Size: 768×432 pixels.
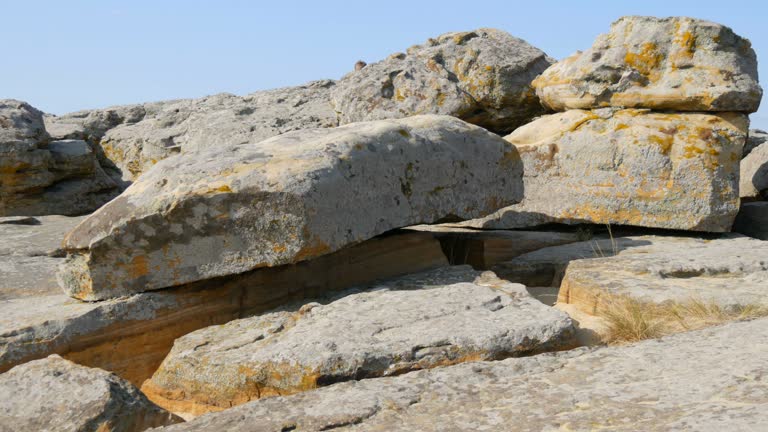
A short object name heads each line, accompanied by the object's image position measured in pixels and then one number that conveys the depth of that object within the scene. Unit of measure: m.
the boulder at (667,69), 7.03
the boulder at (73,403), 3.49
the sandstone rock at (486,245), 6.58
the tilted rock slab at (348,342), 3.89
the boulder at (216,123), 9.05
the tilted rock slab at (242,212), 4.71
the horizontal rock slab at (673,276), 4.89
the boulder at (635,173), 6.73
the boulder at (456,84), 8.51
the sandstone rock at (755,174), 8.63
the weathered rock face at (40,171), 10.87
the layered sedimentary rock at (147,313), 4.57
